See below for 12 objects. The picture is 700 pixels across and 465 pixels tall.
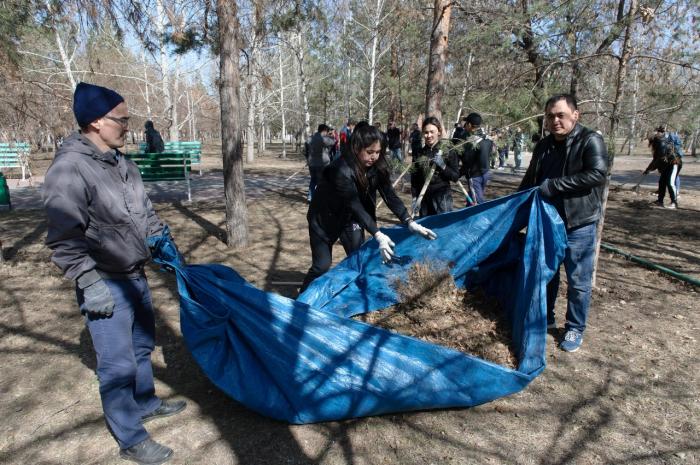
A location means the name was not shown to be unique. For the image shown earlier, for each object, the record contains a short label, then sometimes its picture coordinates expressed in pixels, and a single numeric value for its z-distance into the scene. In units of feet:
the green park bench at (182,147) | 55.06
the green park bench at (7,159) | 43.88
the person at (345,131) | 35.04
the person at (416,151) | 14.89
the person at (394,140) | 40.45
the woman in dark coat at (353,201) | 8.85
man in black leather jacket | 8.49
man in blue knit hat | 5.34
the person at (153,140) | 36.55
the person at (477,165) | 17.86
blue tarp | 6.73
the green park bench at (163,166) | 27.63
